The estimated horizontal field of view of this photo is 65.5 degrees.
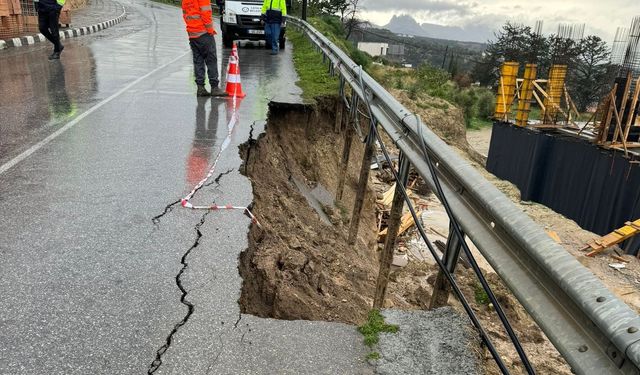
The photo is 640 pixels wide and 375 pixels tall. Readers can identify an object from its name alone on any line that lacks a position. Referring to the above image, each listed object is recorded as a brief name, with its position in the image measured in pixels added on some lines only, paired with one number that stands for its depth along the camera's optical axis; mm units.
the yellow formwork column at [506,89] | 26633
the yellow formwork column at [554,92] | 26406
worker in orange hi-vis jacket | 9328
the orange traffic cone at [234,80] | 9773
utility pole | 20256
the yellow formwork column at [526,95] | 25688
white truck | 17844
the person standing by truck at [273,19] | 16516
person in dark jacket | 13145
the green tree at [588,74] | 52094
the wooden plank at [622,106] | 20520
